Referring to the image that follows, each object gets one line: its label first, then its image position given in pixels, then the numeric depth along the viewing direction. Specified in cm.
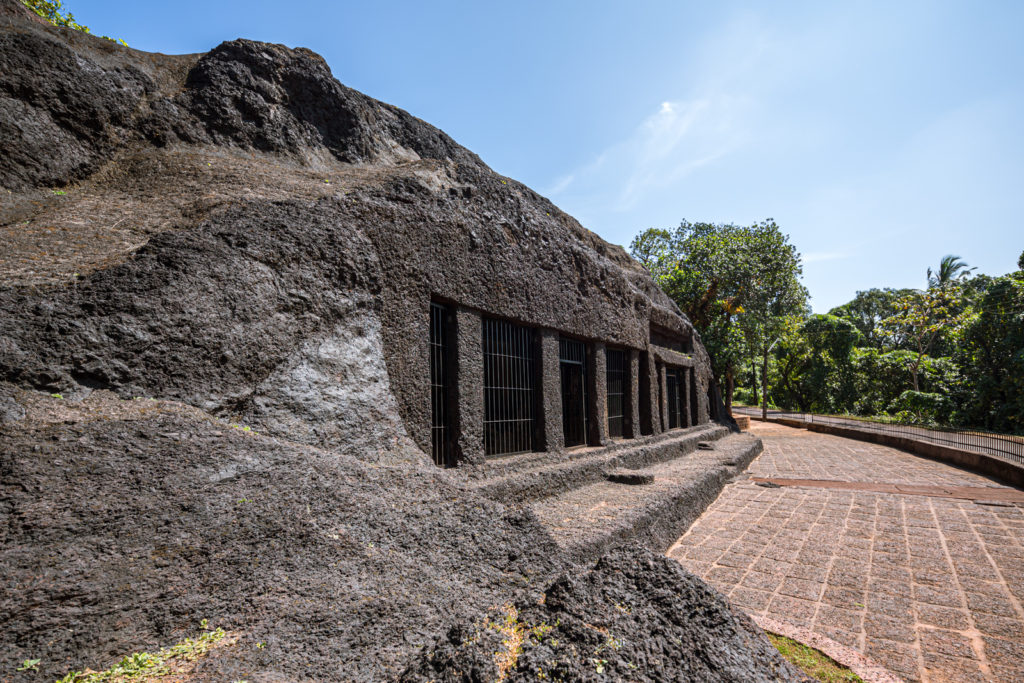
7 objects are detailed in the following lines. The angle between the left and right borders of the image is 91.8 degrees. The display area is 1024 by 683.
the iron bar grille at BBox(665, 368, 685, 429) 1230
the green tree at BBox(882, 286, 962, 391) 2317
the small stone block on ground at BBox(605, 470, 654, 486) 659
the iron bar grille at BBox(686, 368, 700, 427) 1338
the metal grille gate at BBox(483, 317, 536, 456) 590
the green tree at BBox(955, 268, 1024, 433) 1669
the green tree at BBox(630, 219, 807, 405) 2125
